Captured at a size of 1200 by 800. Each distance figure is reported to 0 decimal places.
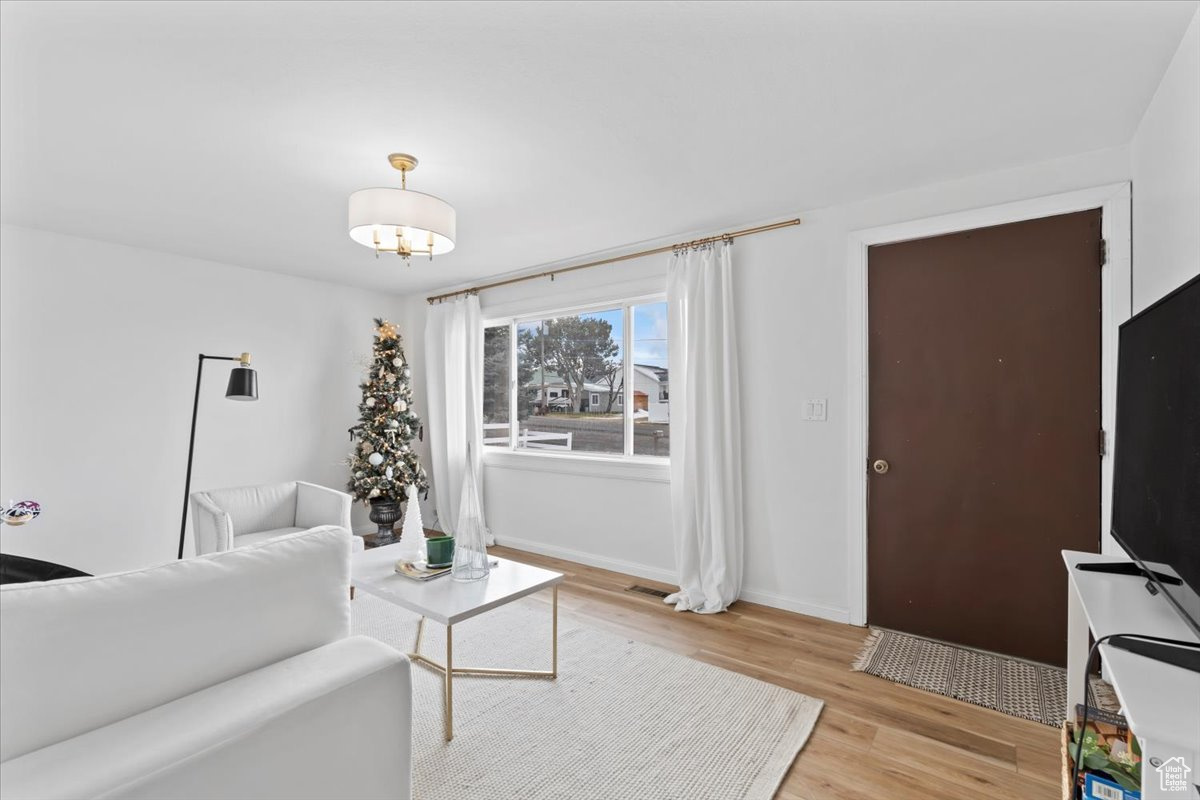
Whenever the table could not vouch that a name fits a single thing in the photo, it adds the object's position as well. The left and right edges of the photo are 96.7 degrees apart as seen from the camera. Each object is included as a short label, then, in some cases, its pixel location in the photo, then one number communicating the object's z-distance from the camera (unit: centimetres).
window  403
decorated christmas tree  473
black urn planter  481
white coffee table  209
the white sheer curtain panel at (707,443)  340
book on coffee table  240
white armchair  323
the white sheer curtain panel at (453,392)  497
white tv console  84
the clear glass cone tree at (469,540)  243
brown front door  252
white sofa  96
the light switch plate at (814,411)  317
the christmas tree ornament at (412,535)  284
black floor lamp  349
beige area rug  185
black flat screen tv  118
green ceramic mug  249
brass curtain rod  335
